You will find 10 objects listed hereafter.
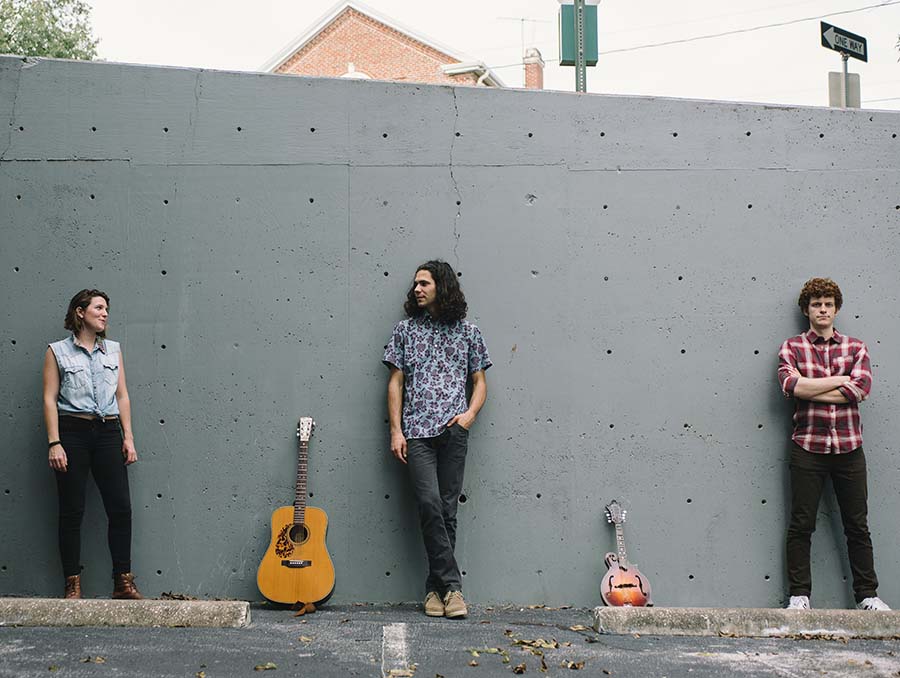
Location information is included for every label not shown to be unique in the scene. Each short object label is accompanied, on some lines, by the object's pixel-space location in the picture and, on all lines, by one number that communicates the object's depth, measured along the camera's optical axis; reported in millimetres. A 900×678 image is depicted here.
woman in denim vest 5559
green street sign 7145
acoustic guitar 5613
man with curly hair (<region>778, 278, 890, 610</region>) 5898
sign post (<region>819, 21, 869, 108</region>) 7988
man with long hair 5582
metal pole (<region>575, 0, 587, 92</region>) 7141
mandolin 5836
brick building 23984
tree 20156
